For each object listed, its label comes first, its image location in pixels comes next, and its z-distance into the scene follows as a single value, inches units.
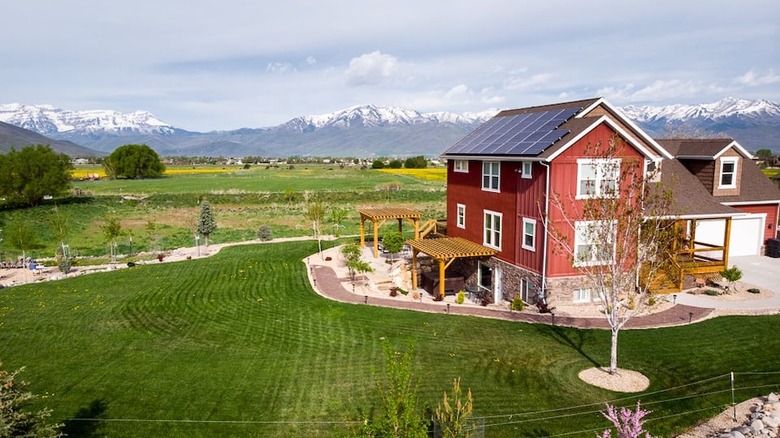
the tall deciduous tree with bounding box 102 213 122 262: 1257.4
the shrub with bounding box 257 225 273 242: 1546.5
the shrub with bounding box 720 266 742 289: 818.2
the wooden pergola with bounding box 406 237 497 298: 886.4
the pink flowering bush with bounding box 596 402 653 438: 305.4
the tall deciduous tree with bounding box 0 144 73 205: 2163.1
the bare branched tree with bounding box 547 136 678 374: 516.4
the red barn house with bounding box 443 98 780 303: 775.1
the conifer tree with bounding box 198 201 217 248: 1368.1
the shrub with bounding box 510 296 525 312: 797.0
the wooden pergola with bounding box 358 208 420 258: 1170.2
